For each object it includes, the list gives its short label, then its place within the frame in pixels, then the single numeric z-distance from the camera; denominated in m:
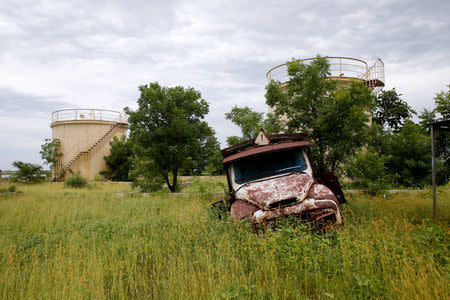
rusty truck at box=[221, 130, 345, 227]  4.93
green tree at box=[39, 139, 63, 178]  27.62
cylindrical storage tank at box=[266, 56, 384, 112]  17.11
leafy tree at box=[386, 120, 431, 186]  14.39
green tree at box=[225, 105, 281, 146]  11.33
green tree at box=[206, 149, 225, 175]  15.84
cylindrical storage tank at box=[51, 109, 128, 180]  27.42
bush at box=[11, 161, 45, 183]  24.12
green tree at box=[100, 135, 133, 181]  27.27
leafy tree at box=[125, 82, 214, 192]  13.17
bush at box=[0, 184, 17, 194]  14.66
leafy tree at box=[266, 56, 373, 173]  9.16
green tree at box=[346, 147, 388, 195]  11.30
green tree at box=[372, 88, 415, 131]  24.40
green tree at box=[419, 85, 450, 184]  9.23
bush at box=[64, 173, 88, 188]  20.56
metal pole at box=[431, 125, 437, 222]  6.36
